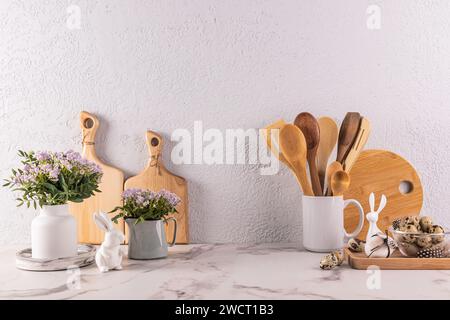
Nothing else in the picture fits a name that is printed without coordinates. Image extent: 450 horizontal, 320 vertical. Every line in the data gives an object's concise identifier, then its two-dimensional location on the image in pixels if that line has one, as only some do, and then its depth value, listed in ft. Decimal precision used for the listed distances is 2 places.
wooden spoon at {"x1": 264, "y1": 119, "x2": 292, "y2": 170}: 4.36
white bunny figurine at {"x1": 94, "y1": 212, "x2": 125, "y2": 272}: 3.61
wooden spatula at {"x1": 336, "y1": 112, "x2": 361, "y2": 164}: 4.20
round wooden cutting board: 4.42
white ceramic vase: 3.76
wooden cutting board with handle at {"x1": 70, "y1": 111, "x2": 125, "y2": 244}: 4.53
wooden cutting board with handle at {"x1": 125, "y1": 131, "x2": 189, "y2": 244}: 4.51
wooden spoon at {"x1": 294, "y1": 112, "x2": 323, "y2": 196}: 4.19
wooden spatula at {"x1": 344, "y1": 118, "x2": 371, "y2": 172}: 4.21
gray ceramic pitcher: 3.93
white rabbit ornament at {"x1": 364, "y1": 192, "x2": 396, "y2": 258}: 3.67
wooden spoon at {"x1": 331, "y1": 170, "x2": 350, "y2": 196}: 4.00
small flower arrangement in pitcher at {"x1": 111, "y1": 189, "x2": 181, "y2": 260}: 3.94
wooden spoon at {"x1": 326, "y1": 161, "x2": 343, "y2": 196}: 4.08
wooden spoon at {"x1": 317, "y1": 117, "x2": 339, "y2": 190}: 4.36
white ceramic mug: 4.09
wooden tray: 3.57
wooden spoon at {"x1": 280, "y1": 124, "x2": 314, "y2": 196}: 4.07
